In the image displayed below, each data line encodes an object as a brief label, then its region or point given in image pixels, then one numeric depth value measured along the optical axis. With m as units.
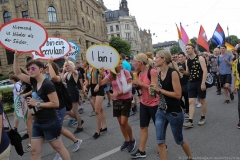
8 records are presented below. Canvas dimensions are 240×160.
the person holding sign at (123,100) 3.92
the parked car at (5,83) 16.84
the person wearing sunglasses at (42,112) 2.89
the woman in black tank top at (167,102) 2.90
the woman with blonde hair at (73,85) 5.49
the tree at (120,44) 56.81
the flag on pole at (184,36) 8.84
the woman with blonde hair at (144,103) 3.49
